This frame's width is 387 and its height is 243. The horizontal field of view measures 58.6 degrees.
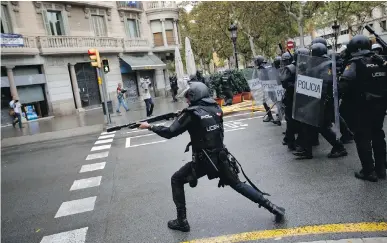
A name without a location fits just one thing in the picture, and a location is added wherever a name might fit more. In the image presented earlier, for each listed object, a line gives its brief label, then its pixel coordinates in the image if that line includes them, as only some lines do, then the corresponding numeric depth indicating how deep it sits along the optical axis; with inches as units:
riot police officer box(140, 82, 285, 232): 136.3
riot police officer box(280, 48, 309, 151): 230.2
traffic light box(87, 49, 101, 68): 534.6
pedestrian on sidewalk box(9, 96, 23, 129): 683.3
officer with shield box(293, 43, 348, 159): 190.1
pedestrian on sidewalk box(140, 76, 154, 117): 569.9
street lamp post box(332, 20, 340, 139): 174.7
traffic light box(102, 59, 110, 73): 562.6
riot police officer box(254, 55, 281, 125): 378.0
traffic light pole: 542.1
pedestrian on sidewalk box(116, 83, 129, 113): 726.5
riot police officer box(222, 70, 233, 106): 567.2
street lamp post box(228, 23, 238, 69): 688.6
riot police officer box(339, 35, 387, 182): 165.0
